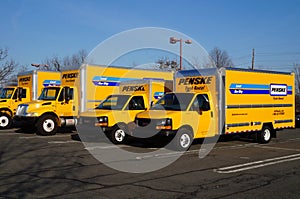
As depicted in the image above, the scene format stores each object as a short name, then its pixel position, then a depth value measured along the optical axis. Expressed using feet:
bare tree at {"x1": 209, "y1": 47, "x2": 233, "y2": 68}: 154.16
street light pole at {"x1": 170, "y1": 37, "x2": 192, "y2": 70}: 86.74
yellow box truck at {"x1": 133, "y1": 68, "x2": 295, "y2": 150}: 42.17
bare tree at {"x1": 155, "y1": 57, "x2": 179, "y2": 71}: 142.18
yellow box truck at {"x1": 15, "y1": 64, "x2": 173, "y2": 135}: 58.80
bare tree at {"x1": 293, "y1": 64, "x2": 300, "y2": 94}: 163.71
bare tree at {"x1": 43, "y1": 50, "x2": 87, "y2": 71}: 169.23
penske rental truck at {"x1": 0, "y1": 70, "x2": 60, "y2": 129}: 69.94
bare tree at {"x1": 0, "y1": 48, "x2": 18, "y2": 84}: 141.82
